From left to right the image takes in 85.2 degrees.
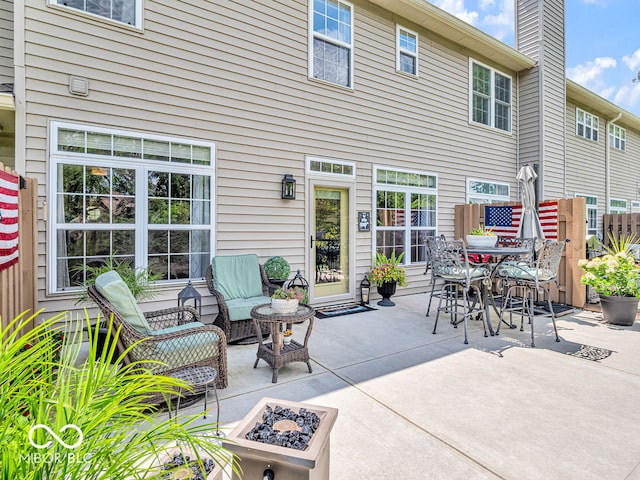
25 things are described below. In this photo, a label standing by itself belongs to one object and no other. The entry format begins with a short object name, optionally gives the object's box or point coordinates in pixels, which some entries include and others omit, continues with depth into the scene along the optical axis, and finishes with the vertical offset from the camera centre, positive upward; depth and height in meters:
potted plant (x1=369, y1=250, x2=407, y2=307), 6.06 -0.70
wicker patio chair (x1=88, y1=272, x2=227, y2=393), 2.46 -0.83
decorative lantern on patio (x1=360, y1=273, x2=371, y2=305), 6.13 -0.96
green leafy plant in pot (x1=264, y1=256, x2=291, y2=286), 4.93 -0.49
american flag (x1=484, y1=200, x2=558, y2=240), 6.33 +0.41
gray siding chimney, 8.59 +3.71
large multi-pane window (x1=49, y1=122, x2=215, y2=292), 3.86 +0.39
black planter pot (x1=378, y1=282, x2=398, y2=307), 6.10 -0.95
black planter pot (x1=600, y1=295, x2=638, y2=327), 4.71 -0.96
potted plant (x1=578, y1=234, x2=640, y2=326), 4.74 -0.64
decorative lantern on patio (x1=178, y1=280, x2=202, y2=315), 4.07 -0.69
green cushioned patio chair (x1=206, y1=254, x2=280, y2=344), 4.04 -0.70
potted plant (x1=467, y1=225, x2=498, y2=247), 4.79 -0.03
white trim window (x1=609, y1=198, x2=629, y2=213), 12.12 +1.21
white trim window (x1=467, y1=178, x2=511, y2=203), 8.09 +1.14
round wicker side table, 3.15 -1.01
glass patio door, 5.85 -0.07
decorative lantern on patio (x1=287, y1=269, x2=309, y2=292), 5.13 -0.72
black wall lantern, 5.30 +0.76
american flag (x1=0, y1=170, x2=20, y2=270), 2.49 +0.11
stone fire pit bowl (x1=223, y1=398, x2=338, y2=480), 1.33 -0.86
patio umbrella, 5.70 +0.51
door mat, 5.46 -1.20
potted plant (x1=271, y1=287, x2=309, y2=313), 3.21 -0.60
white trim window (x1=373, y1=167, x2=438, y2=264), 6.56 +0.52
